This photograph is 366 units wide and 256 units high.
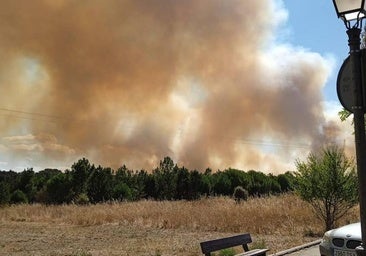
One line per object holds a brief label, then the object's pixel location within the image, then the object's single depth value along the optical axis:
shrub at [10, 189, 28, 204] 55.03
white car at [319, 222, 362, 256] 7.60
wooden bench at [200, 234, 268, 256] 7.88
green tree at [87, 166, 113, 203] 55.31
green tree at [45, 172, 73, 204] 52.47
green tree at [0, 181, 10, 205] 48.64
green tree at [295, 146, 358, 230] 16.50
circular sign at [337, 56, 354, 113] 4.80
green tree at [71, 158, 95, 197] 53.31
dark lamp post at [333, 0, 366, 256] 4.47
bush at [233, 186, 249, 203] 31.35
